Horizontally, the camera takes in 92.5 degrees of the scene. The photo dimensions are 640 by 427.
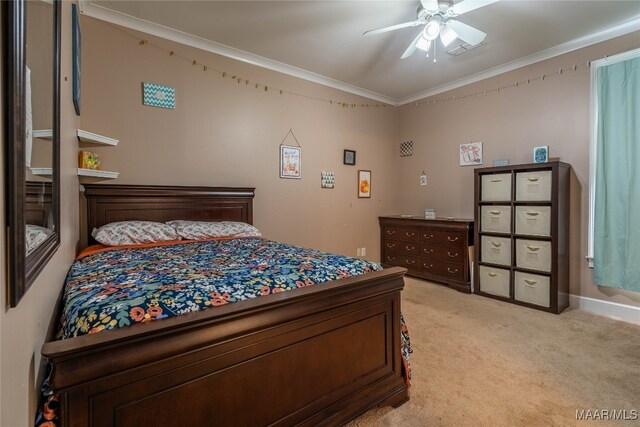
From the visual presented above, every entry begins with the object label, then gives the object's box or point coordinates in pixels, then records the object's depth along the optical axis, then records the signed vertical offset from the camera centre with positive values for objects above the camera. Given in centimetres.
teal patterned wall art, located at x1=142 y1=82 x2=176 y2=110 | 294 +112
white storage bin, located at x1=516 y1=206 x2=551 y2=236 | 305 -10
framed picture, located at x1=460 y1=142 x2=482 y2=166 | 398 +75
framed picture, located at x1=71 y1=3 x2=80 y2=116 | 205 +108
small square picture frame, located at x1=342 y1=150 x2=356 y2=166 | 444 +76
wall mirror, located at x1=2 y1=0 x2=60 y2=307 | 59 +18
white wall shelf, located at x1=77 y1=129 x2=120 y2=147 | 222 +53
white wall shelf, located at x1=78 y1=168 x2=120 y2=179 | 227 +27
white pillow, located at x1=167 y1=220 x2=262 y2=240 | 276 -19
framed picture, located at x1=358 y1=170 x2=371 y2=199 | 461 +39
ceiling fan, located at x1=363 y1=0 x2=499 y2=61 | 222 +146
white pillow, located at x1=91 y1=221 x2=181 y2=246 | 237 -20
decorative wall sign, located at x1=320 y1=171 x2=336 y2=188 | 420 +42
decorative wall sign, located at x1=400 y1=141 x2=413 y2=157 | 486 +98
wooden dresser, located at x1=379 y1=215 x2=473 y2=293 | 375 -50
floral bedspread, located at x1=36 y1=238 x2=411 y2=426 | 101 -31
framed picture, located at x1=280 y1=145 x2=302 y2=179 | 384 +61
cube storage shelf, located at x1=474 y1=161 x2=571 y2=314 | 301 -25
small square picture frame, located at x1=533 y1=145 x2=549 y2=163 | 334 +62
